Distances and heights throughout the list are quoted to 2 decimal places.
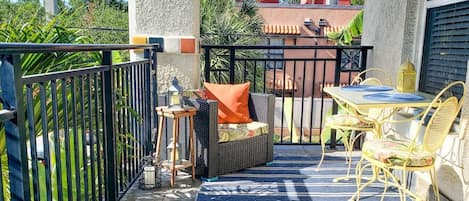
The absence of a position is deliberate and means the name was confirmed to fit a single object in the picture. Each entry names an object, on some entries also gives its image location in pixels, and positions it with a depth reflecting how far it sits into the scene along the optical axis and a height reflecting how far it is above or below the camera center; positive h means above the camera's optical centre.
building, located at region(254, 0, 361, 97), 12.68 +1.27
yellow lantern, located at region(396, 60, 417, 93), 2.80 -0.16
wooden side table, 2.87 -0.64
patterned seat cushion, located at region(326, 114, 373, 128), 3.16 -0.57
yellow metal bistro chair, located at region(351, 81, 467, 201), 2.08 -0.58
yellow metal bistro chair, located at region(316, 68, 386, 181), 3.10 -0.57
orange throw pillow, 3.41 -0.43
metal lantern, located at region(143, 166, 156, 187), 2.84 -0.95
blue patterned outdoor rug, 2.80 -1.07
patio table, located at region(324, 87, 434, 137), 2.31 -0.29
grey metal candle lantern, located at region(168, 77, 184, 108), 2.96 -0.35
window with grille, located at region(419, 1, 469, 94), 2.57 +0.08
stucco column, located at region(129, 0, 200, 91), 3.34 +0.20
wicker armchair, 2.99 -0.79
